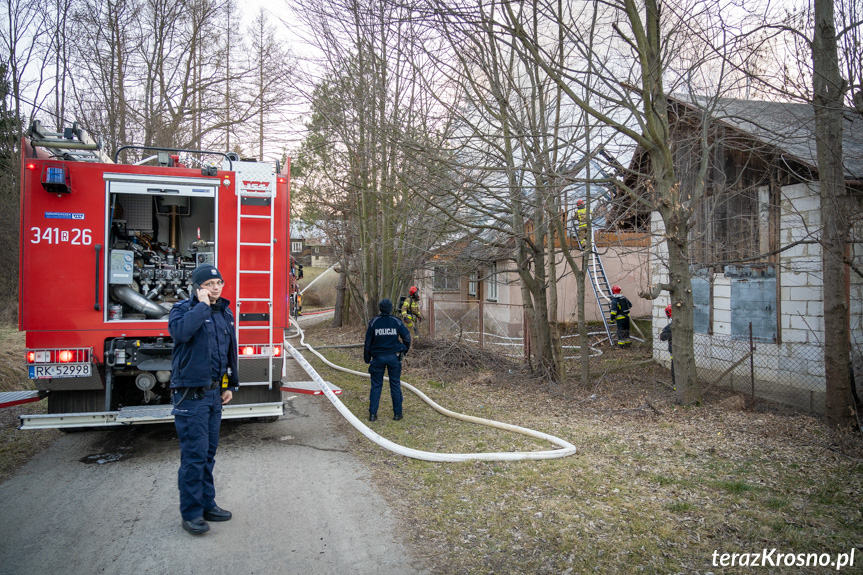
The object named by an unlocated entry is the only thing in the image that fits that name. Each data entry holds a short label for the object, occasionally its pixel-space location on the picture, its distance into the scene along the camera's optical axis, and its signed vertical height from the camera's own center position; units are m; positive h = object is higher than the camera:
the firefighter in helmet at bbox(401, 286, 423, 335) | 15.38 -0.49
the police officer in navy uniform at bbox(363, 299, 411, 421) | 7.56 -0.79
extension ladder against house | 17.33 +0.25
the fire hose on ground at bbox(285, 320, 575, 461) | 5.70 -1.61
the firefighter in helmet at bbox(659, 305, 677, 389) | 11.18 -0.81
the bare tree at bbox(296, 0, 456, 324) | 9.90 +3.20
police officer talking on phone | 4.17 -0.73
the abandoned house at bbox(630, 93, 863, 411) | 9.18 +0.57
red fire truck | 5.76 +0.20
